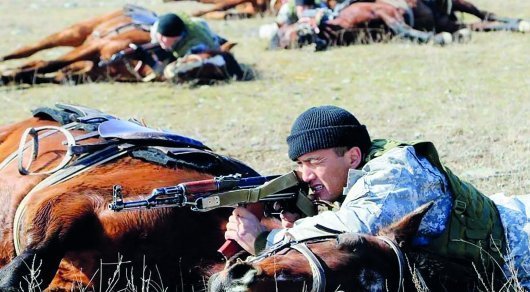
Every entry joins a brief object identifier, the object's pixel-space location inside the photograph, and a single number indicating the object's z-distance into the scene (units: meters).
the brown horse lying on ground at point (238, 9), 17.78
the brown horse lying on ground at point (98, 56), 12.12
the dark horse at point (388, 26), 13.93
